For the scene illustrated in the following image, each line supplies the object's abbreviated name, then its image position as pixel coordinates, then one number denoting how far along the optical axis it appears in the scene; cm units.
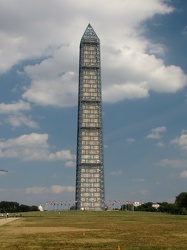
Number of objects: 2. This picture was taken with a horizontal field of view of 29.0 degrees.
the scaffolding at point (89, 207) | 19862
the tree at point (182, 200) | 15600
